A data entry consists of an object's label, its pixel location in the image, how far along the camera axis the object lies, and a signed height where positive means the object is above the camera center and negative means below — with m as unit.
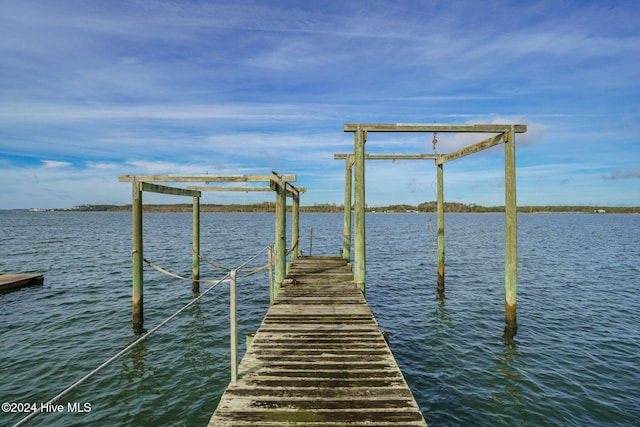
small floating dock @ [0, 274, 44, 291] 15.36 -2.70
